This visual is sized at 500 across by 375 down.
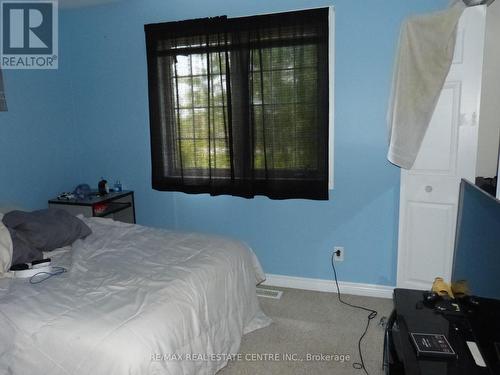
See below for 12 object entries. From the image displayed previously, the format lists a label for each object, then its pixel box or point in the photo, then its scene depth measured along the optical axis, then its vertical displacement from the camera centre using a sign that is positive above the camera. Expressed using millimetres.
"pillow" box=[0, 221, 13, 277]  2041 -605
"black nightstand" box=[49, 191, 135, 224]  3273 -597
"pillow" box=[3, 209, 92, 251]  2295 -552
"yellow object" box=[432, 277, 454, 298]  1814 -752
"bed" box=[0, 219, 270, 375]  1471 -759
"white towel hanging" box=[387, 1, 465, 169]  2375 +436
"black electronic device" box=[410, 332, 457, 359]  1355 -784
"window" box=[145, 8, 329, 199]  2912 +285
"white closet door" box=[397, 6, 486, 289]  2469 -251
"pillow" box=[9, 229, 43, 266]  2129 -641
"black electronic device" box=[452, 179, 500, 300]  1151 -378
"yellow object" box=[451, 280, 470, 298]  1448 -625
